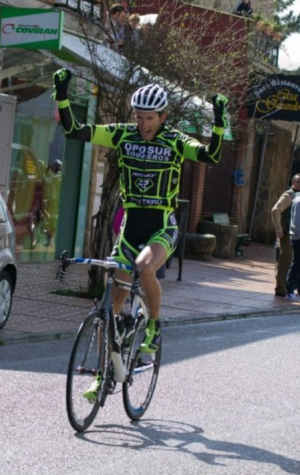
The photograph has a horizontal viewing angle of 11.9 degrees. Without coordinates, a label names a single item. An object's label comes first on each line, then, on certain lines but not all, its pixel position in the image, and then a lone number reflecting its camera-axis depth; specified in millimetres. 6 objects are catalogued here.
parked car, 13478
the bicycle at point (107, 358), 8204
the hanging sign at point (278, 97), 34308
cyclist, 9088
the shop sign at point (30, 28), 18262
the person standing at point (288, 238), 22268
